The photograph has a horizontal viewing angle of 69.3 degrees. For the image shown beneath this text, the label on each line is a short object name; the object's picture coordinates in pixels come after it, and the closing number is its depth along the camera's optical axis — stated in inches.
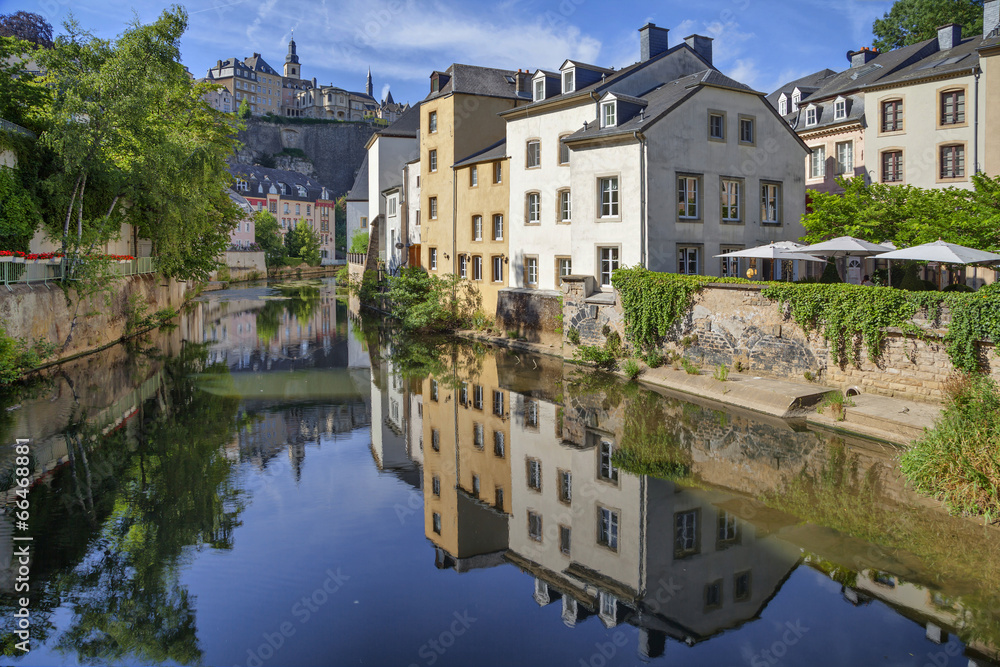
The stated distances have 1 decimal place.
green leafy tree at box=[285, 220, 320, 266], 3198.8
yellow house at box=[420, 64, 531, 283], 1289.4
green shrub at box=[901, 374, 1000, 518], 374.3
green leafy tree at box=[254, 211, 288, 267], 2918.3
